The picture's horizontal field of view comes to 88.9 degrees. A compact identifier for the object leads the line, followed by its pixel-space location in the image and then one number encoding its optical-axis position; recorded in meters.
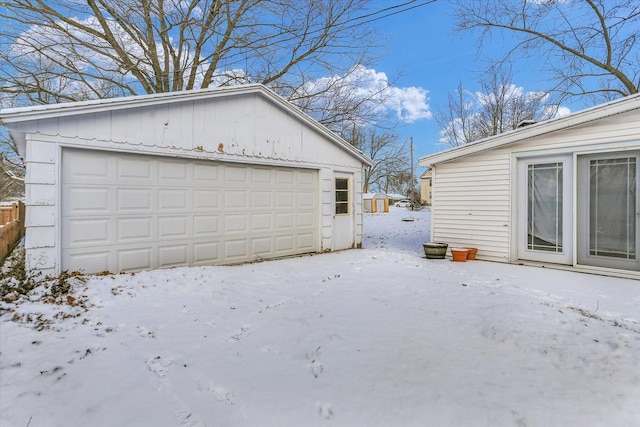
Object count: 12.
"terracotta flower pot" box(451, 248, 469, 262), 7.25
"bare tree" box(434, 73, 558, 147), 18.81
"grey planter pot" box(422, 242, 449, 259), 7.52
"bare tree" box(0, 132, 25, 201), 14.28
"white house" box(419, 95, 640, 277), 5.63
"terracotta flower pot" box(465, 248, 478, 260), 7.46
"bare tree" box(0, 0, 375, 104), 10.08
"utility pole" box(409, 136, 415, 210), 29.72
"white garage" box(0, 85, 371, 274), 4.81
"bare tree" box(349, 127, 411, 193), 36.19
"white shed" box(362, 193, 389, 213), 31.69
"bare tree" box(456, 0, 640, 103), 12.62
